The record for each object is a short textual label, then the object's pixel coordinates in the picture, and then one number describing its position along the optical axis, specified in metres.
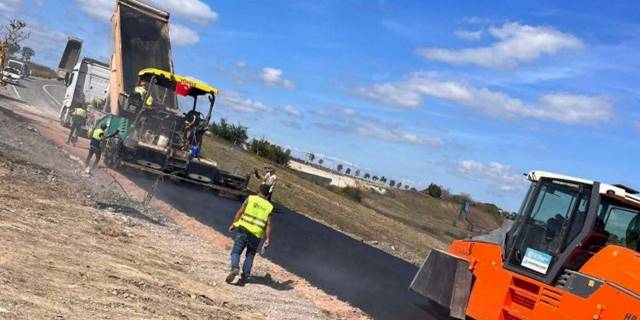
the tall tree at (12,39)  22.45
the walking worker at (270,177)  20.33
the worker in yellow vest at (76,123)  26.19
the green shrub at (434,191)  61.66
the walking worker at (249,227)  10.48
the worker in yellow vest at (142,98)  20.84
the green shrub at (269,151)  51.50
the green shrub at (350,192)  48.25
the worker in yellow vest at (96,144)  18.88
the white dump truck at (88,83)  30.28
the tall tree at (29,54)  89.16
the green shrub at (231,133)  54.44
